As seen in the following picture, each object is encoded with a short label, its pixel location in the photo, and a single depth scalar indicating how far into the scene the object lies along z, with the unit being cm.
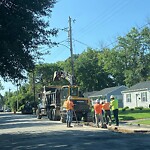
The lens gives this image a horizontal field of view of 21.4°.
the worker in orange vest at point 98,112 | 2553
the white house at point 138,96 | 6141
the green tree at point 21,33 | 1683
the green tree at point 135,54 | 8014
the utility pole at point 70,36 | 4556
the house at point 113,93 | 7874
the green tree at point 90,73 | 9869
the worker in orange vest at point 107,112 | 2636
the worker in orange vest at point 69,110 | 2536
